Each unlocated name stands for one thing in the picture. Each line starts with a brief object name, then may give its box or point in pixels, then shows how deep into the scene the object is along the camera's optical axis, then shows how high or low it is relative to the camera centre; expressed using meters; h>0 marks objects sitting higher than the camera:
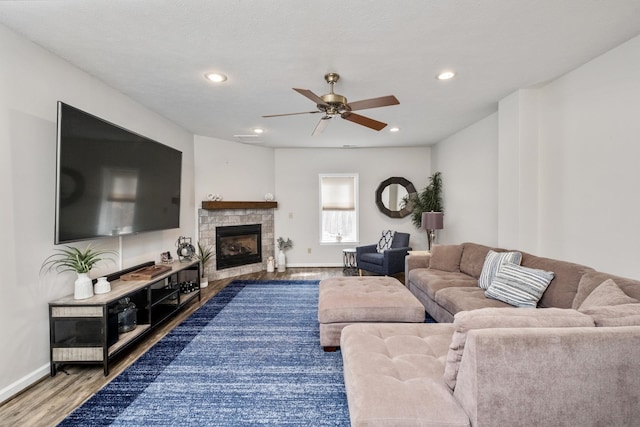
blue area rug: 1.69 -1.22
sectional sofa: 1.06 -0.66
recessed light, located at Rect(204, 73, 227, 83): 2.58 +1.32
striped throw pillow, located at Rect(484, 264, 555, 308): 2.24 -0.59
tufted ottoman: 2.42 -0.85
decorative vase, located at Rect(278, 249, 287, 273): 5.67 -0.96
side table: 5.61 -0.96
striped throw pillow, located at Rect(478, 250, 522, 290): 2.70 -0.48
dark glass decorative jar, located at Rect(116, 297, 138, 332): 2.50 -0.92
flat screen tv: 2.08 +0.33
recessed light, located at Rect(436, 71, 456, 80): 2.58 +1.34
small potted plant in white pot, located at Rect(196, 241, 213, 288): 4.51 -0.71
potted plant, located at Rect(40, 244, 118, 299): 2.19 -0.40
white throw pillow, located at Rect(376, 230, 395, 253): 5.27 -0.49
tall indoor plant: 5.39 +0.32
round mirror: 5.88 +0.44
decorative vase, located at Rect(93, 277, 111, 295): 2.32 -0.60
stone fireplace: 4.86 -0.31
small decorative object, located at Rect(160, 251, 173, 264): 3.67 -0.57
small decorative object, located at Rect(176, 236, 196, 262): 3.75 -0.50
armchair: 4.56 -0.72
